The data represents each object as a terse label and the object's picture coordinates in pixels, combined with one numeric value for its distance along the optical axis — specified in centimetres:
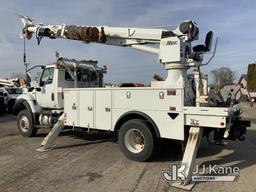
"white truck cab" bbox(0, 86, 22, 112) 1527
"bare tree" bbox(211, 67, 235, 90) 3588
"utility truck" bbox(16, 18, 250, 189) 467
